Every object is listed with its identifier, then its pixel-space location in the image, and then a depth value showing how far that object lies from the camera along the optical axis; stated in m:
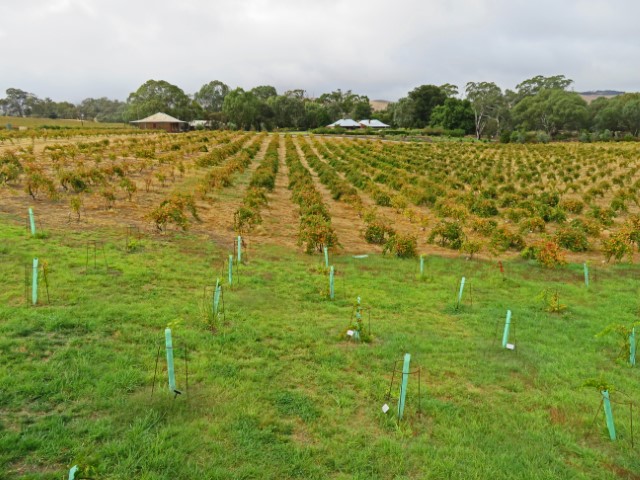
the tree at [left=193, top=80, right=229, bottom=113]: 122.44
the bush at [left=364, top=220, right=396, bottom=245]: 13.42
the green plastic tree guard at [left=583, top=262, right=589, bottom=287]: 10.30
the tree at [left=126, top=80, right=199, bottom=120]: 95.81
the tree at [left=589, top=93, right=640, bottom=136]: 72.19
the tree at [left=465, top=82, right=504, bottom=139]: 85.81
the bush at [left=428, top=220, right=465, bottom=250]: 13.21
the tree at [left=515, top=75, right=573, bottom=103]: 117.25
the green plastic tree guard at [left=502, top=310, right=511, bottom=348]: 6.72
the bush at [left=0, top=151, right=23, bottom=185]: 16.67
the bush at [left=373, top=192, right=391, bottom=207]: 19.78
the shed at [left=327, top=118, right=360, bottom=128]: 94.44
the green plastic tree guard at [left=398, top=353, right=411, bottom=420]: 4.89
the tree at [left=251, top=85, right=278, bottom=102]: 123.38
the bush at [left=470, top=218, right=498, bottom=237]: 14.40
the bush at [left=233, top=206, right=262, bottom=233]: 13.41
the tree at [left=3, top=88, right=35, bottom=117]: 130.45
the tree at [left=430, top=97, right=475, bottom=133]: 83.06
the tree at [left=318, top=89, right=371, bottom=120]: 110.06
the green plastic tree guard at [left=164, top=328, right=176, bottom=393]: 4.95
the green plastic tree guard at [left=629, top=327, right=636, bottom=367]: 6.59
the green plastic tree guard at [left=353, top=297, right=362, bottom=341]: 6.88
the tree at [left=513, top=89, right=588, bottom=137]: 78.19
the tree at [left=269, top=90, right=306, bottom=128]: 94.06
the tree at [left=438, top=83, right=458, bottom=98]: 105.71
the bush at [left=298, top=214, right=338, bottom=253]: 11.73
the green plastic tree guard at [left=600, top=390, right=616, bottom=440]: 4.70
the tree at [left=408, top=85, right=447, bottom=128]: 95.56
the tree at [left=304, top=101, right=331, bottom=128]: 98.31
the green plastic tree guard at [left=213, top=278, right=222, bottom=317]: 7.02
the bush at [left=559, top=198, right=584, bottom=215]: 18.94
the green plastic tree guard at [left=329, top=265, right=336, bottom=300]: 8.50
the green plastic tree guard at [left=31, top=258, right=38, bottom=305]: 6.86
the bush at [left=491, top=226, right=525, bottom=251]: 13.20
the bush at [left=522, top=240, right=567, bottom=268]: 11.40
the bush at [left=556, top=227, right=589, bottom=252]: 13.30
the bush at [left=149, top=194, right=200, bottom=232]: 12.12
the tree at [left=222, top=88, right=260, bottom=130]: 86.56
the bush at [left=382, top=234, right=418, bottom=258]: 12.03
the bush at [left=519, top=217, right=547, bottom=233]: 15.20
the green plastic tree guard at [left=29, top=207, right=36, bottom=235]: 10.68
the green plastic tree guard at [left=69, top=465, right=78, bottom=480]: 3.29
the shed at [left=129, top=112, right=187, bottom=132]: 81.00
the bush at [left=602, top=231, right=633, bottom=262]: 11.84
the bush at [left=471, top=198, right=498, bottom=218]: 18.14
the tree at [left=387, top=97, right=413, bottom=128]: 95.75
